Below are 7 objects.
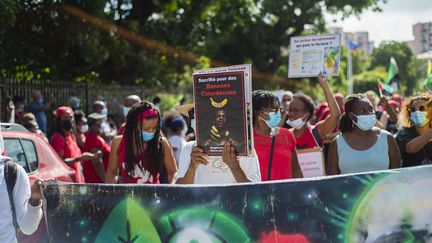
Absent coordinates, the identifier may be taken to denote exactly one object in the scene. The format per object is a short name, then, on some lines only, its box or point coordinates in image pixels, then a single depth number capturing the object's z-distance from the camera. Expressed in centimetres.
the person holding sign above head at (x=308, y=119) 631
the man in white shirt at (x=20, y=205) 369
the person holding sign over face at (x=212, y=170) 458
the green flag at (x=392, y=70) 1120
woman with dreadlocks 549
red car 609
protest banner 397
